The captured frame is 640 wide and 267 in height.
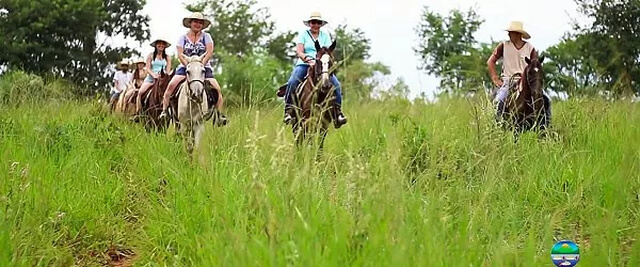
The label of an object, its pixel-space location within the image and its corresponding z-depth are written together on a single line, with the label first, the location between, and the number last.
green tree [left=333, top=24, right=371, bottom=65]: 31.66
